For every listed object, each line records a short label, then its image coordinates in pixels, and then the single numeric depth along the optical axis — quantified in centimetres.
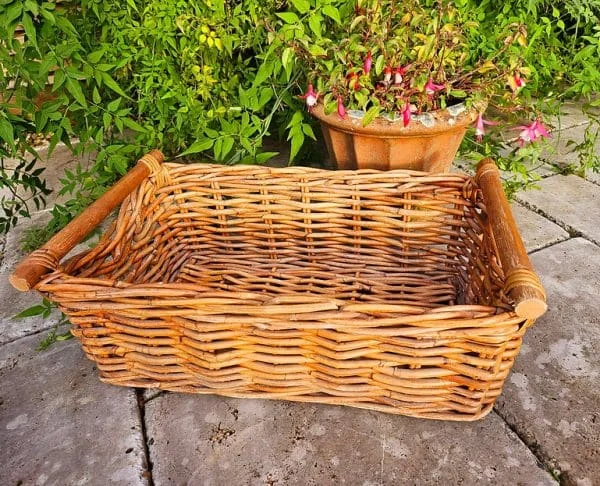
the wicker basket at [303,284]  83
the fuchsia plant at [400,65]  133
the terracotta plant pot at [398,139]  136
